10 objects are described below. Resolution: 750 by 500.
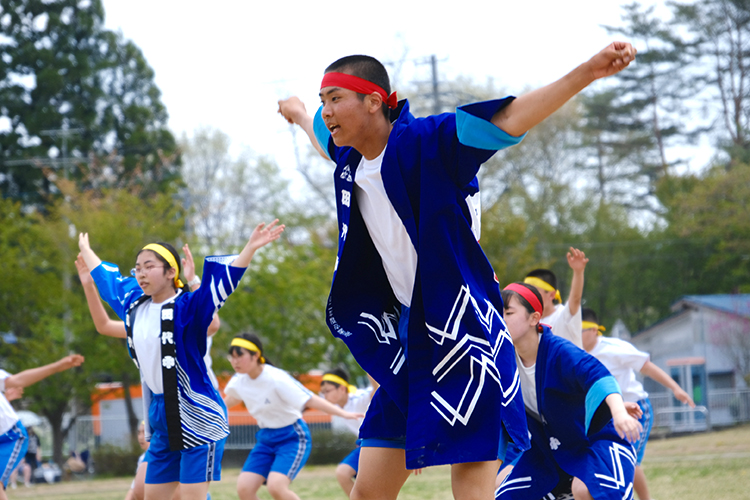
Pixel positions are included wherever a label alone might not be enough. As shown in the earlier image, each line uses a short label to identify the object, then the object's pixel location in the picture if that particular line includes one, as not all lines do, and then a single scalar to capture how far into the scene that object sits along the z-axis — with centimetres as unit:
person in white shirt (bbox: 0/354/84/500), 1532
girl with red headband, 898
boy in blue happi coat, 545
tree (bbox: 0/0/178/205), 6181
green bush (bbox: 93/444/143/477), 3847
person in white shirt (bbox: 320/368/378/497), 1891
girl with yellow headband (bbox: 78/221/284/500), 1059
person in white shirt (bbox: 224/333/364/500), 1599
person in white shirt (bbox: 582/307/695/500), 1584
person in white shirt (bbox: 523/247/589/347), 1157
